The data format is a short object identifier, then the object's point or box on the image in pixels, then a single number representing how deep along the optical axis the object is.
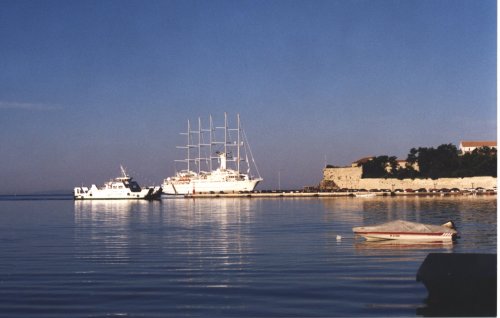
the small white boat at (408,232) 23.17
